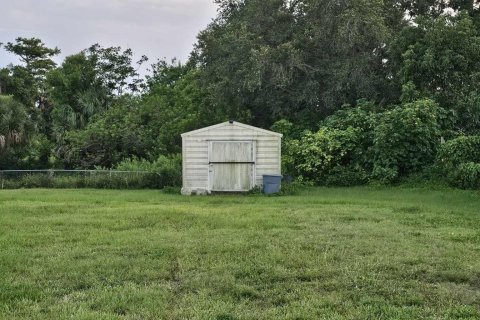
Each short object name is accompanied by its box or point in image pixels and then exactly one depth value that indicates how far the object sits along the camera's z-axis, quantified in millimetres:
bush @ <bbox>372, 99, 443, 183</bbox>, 15422
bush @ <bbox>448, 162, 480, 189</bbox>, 13281
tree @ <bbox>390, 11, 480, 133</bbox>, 16875
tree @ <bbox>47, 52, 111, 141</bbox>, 25359
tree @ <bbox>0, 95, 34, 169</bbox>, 19844
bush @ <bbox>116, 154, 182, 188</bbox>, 16719
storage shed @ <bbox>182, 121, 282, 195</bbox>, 14641
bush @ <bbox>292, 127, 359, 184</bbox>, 16344
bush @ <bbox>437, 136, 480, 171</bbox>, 14242
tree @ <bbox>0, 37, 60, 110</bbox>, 29344
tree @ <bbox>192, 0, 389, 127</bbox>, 18328
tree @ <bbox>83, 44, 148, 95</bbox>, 28297
